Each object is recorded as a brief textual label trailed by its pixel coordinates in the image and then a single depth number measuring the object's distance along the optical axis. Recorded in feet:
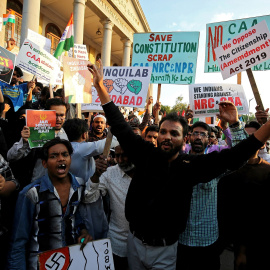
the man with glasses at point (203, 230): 6.61
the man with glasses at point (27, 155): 8.23
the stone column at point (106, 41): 52.52
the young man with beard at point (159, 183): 5.79
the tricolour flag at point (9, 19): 23.64
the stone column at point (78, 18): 40.59
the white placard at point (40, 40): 18.24
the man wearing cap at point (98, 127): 13.38
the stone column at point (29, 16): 31.55
